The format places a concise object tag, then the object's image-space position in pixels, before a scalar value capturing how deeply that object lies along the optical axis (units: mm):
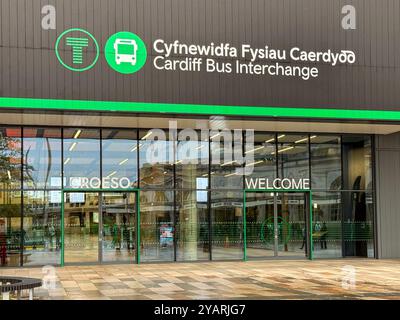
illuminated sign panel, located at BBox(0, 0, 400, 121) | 17438
